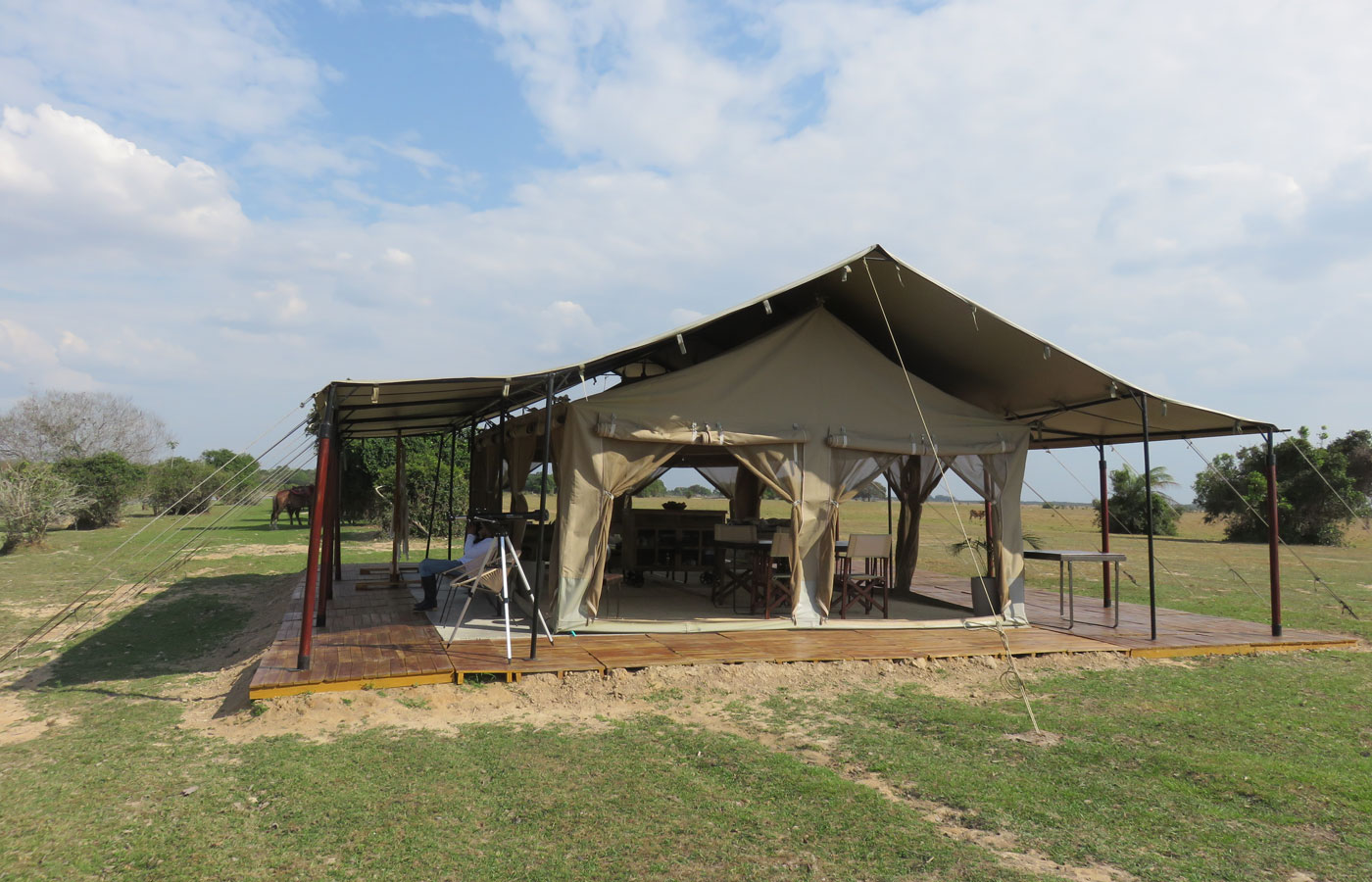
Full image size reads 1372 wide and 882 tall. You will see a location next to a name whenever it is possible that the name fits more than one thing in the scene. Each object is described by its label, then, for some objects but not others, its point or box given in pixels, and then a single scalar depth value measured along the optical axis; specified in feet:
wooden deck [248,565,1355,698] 17.15
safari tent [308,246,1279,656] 21.48
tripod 19.55
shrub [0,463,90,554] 48.96
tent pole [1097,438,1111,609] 30.17
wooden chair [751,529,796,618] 23.61
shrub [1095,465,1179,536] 87.04
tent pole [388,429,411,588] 31.68
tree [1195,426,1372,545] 76.02
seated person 22.74
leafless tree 103.45
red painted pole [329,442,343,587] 27.61
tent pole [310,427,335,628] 22.88
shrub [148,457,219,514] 85.20
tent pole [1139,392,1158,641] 22.67
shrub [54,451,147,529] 66.80
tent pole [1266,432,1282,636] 24.45
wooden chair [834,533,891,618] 24.40
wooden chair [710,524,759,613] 25.08
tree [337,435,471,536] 57.57
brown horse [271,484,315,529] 68.39
